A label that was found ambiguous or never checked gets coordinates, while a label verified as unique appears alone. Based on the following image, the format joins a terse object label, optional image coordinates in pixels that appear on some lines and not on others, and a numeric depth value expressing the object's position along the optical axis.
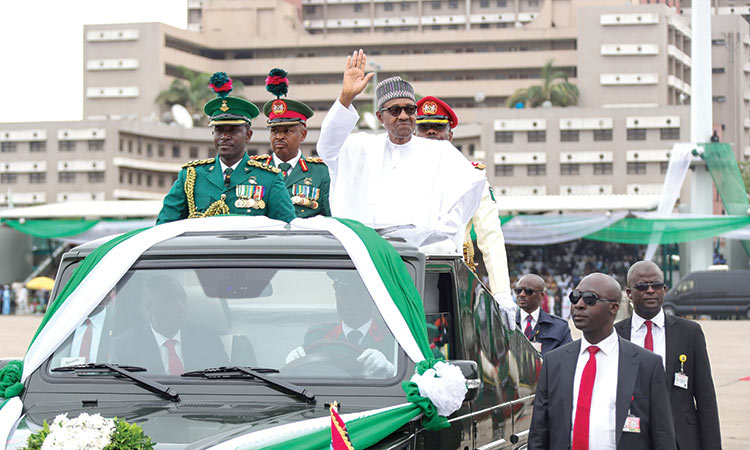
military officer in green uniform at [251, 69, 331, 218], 7.78
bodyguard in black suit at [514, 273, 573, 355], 8.72
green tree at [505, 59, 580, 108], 88.75
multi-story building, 83.94
